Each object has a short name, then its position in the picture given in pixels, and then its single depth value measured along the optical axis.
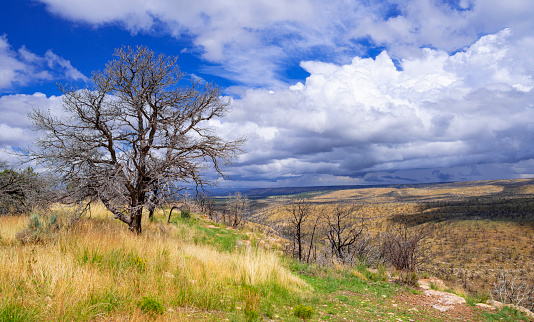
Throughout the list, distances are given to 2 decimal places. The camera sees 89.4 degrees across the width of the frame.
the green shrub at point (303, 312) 5.55
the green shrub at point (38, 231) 7.10
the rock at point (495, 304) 8.65
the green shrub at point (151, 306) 4.15
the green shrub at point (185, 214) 21.98
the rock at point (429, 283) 10.60
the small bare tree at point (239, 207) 30.15
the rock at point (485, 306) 8.34
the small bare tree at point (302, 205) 18.23
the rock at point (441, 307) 7.82
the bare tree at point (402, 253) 12.94
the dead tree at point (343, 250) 15.65
